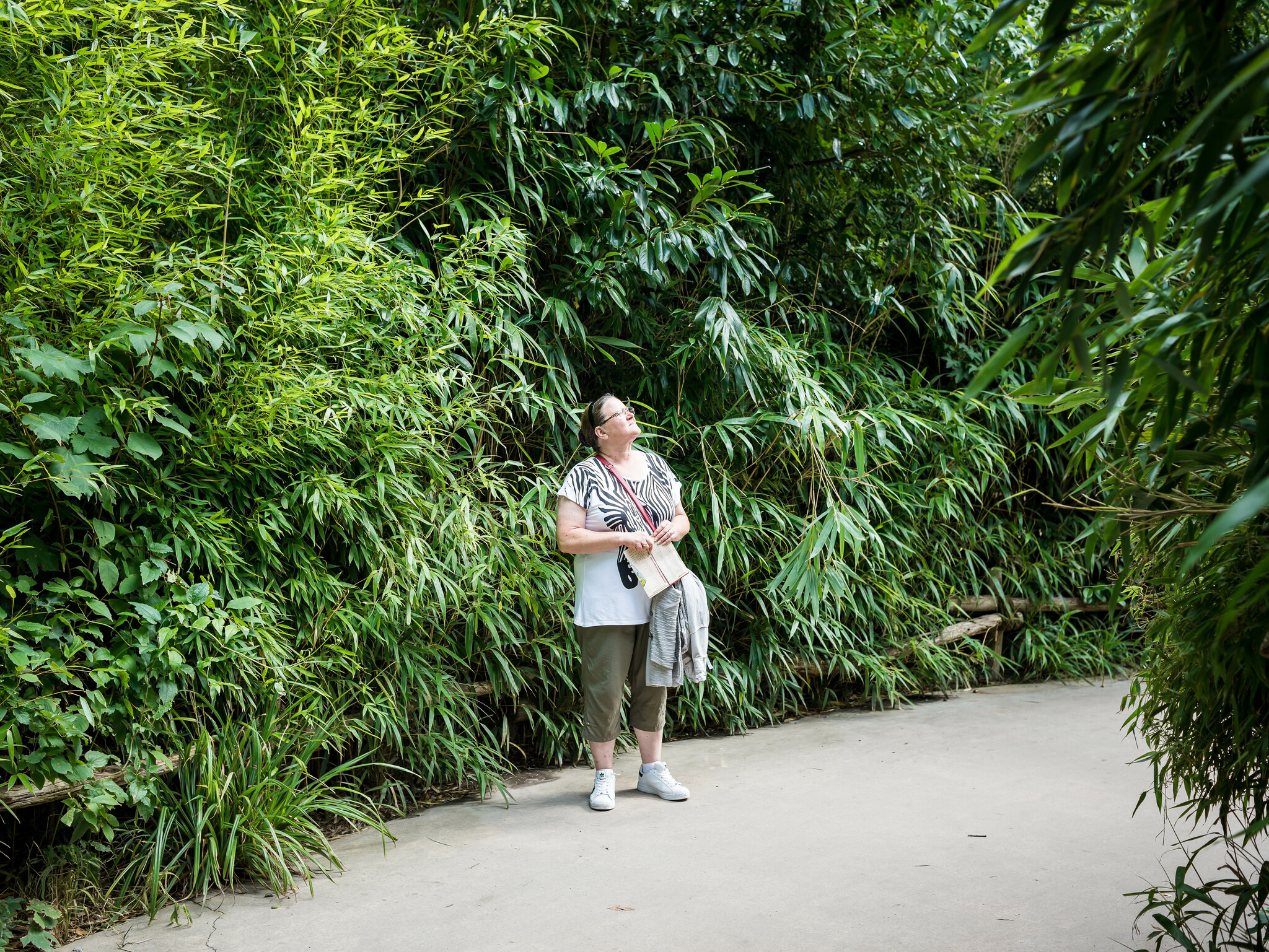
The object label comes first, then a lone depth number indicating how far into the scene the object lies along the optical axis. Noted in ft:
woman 10.14
